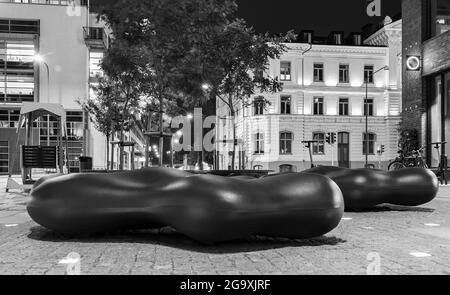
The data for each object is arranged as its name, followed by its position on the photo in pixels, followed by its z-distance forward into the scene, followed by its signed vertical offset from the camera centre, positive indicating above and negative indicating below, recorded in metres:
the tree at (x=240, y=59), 18.06 +3.32
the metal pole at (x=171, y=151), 17.09 -0.09
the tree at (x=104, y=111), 28.66 +2.34
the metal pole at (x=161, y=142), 15.69 +0.19
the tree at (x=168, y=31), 15.55 +3.70
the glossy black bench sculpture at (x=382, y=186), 8.83 -0.65
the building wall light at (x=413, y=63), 25.89 +4.34
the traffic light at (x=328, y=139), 46.03 +0.87
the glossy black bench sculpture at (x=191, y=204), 5.05 -0.58
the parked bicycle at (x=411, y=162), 19.20 -0.54
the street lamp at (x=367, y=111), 49.94 +3.68
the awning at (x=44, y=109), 15.95 +1.26
